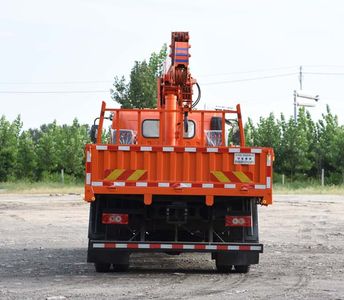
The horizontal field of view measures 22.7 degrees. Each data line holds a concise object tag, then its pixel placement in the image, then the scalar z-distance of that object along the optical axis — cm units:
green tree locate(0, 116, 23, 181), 6994
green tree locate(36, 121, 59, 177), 7106
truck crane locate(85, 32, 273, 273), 1289
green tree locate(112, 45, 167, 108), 6194
